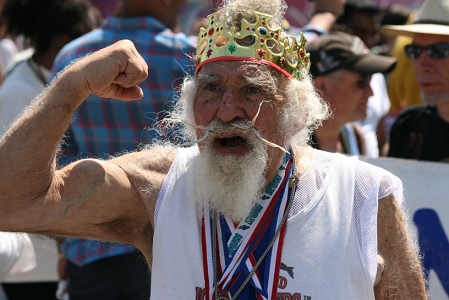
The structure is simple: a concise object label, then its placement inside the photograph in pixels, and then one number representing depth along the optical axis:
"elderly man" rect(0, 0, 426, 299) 6.65
